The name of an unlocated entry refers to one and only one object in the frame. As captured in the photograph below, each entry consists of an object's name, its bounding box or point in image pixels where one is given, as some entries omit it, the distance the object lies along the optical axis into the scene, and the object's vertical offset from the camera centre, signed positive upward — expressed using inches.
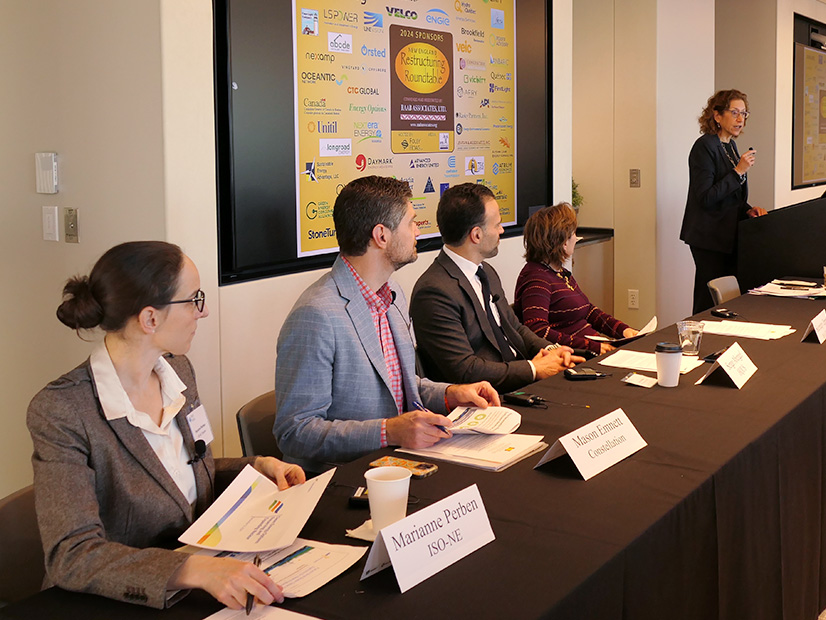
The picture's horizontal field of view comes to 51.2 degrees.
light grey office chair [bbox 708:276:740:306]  174.6 -14.2
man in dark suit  116.4 -12.2
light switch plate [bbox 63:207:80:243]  117.1 +0.6
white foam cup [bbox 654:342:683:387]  96.8 -16.0
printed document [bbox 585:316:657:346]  131.7 -17.2
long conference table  50.2 -21.2
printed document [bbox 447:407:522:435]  78.0 -18.4
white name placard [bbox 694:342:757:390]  96.7 -16.8
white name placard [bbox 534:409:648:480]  69.3 -18.6
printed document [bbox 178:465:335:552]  56.1 -20.0
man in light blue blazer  81.3 -13.4
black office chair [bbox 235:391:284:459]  90.7 -21.0
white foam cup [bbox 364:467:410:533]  56.1 -17.7
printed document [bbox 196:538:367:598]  51.3 -21.1
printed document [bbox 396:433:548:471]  72.2 -19.6
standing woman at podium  219.0 +7.5
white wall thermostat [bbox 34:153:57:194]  117.6 +7.9
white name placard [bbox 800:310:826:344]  120.6 -15.2
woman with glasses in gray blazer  52.2 -15.5
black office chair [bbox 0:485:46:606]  63.7 -23.8
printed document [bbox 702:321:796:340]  127.6 -16.7
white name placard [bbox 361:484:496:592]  50.8 -19.4
